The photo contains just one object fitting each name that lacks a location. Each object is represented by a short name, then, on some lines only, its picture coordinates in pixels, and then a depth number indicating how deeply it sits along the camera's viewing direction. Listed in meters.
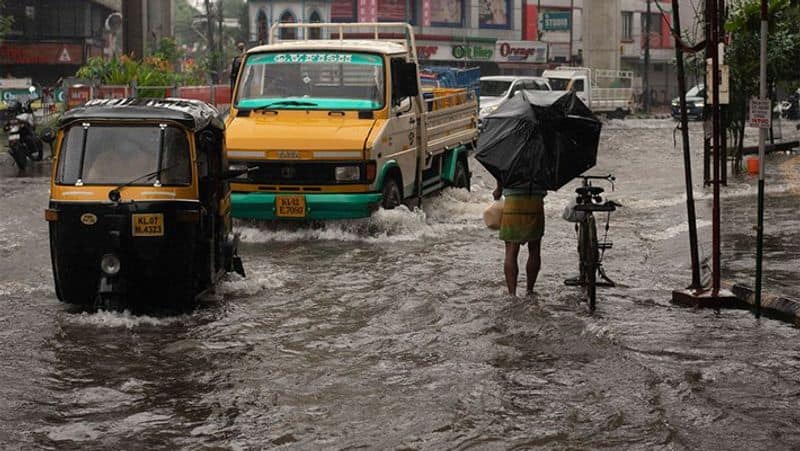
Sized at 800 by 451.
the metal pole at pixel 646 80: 68.28
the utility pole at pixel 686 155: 10.56
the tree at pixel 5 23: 40.69
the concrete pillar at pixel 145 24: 36.84
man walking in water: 11.09
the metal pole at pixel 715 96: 10.31
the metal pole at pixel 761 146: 9.66
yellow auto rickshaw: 10.05
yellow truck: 15.07
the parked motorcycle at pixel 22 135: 25.31
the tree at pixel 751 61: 22.56
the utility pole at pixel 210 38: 67.69
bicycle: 10.66
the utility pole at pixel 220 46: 72.15
